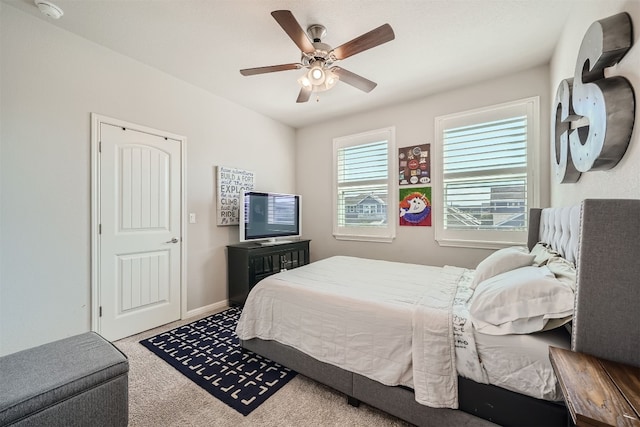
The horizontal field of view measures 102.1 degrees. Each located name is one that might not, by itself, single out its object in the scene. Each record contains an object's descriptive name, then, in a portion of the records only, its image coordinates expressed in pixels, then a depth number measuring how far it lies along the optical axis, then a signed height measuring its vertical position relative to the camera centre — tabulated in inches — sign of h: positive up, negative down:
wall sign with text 134.3 +11.0
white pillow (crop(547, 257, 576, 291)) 49.2 -11.6
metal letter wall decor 45.0 +22.3
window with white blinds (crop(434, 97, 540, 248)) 111.0 +18.3
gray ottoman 40.6 -29.4
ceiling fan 68.4 +48.6
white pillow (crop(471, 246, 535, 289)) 67.0 -13.1
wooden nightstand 25.7 -20.5
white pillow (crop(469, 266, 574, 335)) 46.2 -16.9
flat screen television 133.4 -2.1
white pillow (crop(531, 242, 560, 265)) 65.0 -10.8
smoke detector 74.3 +60.1
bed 38.2 -25.6
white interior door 97.2 -7.2
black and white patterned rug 68.8 -47.8
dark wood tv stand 128.0 -26.6
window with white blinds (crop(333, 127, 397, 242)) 144.9 +16.1
